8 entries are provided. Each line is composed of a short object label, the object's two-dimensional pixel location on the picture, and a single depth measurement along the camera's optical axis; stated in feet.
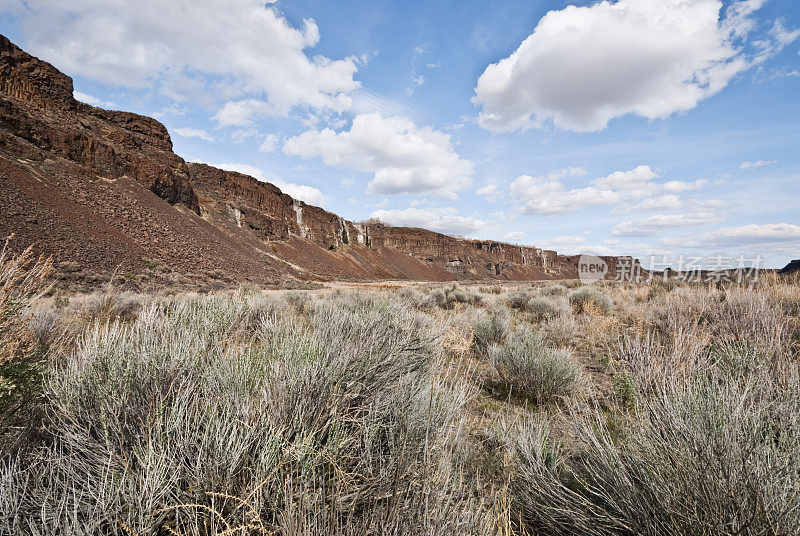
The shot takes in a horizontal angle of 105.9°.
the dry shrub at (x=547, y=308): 25.46
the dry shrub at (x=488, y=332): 17.63
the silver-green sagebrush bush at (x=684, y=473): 3.93
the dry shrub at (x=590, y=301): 26.78
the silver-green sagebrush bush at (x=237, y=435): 3.92
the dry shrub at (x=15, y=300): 6.07
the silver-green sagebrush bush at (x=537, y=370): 11.60
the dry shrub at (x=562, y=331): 18.78
